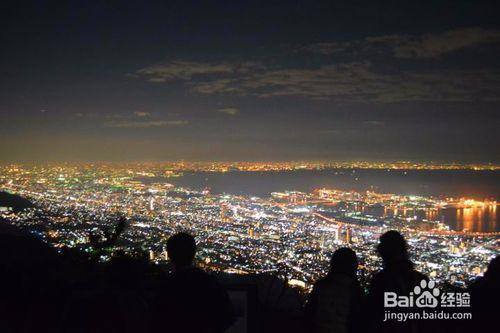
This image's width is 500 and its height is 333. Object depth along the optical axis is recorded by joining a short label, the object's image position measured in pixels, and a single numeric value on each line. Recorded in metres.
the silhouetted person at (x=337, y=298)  3.13
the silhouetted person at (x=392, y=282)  3.08
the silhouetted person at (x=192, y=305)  2.67
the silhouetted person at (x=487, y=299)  3.66
